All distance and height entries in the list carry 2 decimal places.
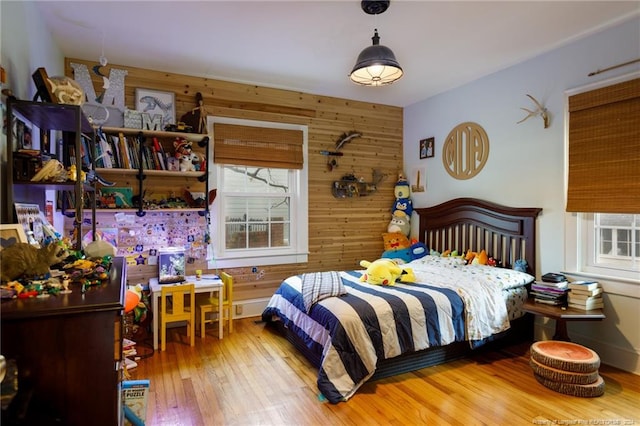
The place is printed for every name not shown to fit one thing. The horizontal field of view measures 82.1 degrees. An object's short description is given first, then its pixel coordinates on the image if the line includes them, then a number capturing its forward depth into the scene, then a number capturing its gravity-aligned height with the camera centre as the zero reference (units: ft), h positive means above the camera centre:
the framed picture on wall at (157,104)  11.76 +3.41
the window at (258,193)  12.93 +0.58
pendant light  7.98 +3.26
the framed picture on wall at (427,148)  14.99 +2.49
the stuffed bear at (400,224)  15.74 -0.69
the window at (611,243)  9.40 -0.95
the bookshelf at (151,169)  10.94 +1.20
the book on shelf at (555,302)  9.68 -2.49
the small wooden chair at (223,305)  11.40 -3.09
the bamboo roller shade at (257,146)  12.83 +2.27
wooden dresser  3.23 -1.34
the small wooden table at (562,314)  8.89 -2.63
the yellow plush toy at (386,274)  10.57 -1.93
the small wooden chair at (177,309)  10.48 -2.95
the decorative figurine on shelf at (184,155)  11.78 +1.71
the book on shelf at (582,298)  9.26 -2.30
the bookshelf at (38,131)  5.64 +1.37
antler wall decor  10.93 +2.89
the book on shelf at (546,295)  9.66 -2.34
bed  8.13 -2.59
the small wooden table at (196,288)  10.57 -2.41
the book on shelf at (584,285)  9.28 -1.98
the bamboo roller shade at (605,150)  8.93 +1.49
